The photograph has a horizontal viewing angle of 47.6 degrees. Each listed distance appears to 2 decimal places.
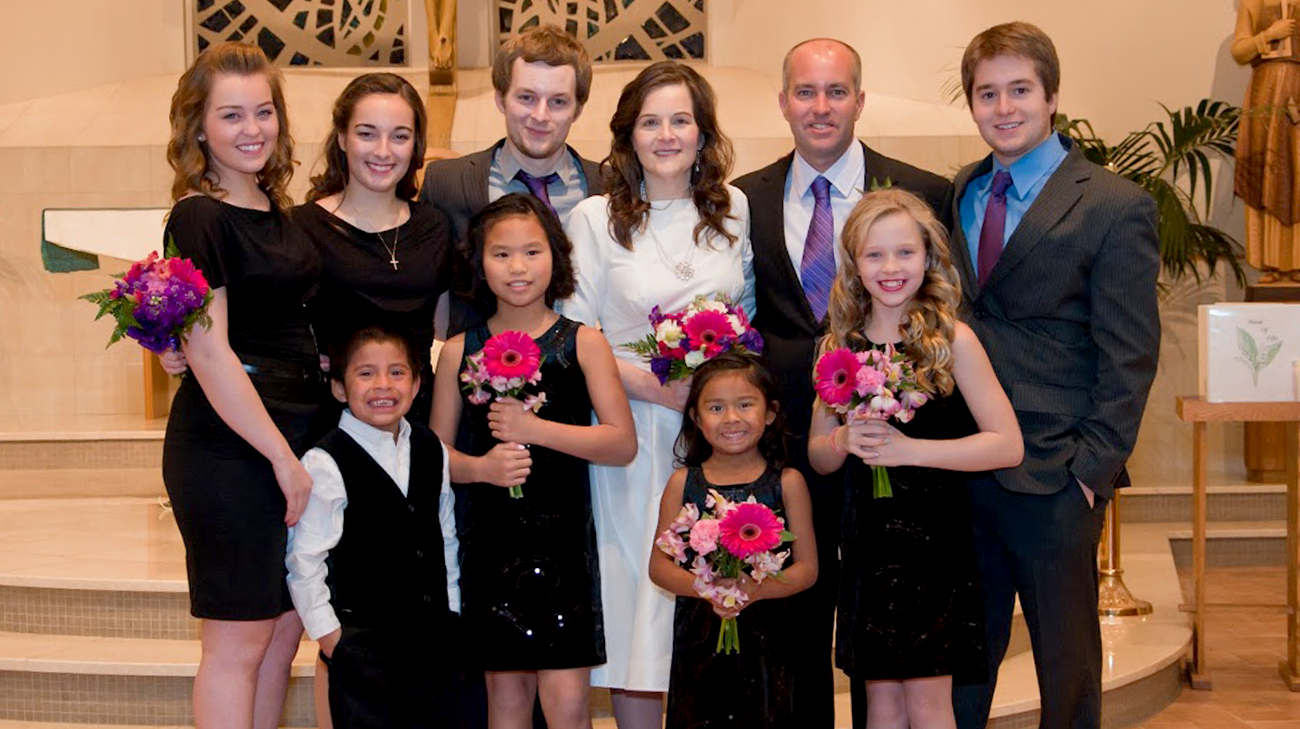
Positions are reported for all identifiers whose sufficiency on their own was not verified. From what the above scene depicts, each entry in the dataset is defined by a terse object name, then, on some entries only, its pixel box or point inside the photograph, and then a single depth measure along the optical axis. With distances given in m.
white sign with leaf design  5.09
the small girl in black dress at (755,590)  3.17
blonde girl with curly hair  3.08
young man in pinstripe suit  3.08
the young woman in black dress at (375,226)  3.22
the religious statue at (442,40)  8.27
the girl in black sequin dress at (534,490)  3.20
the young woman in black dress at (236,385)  2.94
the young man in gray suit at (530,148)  3.45
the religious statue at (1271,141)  7.49
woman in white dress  3.32
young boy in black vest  3.06
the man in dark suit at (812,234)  3.40
